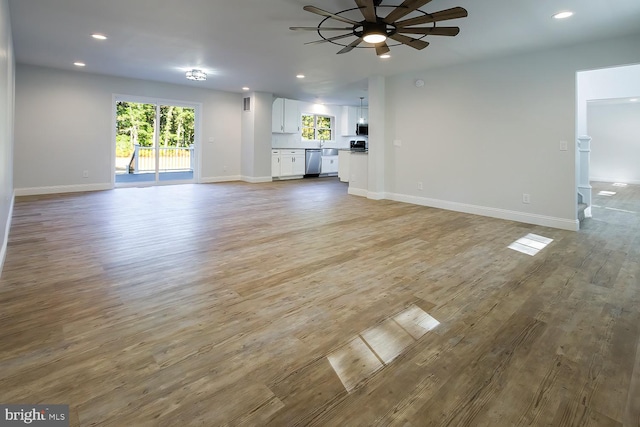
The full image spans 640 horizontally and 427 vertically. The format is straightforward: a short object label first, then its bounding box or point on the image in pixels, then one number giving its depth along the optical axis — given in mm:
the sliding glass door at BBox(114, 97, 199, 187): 8350
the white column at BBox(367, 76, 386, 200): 6766
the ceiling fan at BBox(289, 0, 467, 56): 2912
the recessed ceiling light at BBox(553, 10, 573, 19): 3457
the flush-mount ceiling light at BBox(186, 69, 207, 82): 6518
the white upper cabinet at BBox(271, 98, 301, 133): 10062
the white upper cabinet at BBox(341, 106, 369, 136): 11914
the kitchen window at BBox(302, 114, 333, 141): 11469
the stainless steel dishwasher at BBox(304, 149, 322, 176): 11016
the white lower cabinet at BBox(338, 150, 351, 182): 9883
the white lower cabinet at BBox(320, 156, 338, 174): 11578
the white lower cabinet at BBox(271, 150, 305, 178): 10156
